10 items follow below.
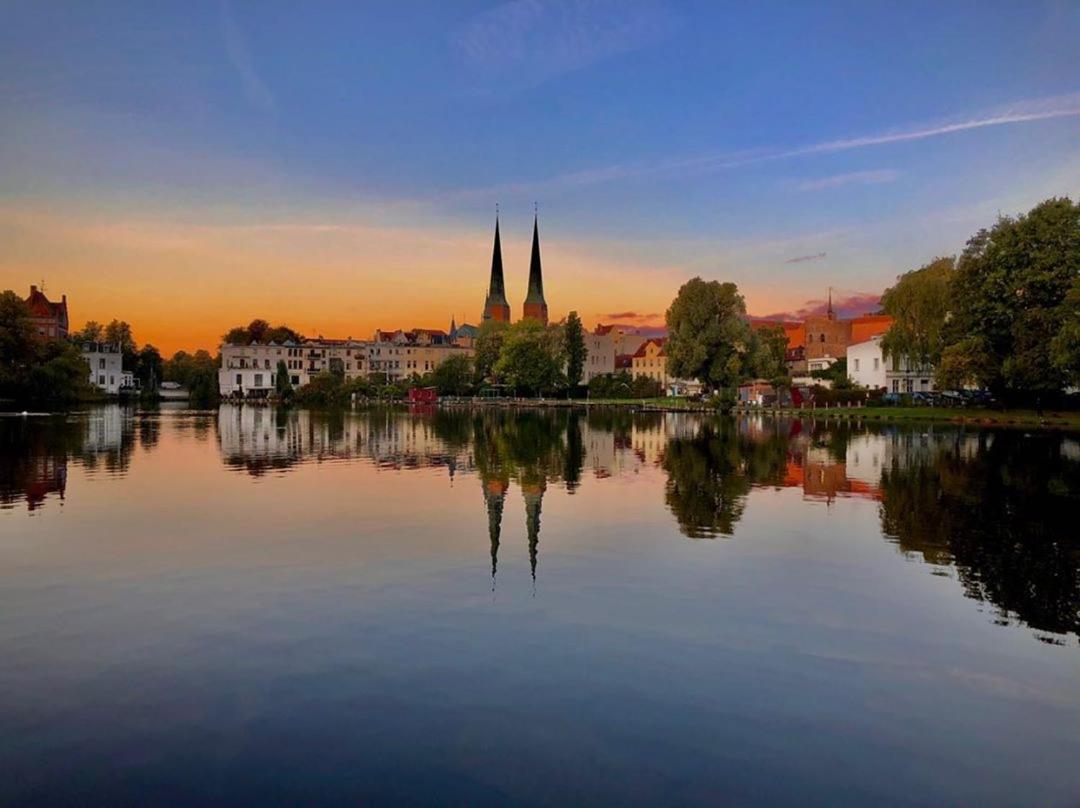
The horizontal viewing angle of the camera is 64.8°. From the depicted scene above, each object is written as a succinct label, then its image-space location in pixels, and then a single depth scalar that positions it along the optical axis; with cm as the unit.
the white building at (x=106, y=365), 14362
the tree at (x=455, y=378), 13000
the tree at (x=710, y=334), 8056
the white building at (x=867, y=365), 8700
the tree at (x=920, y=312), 6581
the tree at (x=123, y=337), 16498
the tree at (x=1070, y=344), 4512
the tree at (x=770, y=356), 8300
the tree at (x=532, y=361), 11412
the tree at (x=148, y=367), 16850
